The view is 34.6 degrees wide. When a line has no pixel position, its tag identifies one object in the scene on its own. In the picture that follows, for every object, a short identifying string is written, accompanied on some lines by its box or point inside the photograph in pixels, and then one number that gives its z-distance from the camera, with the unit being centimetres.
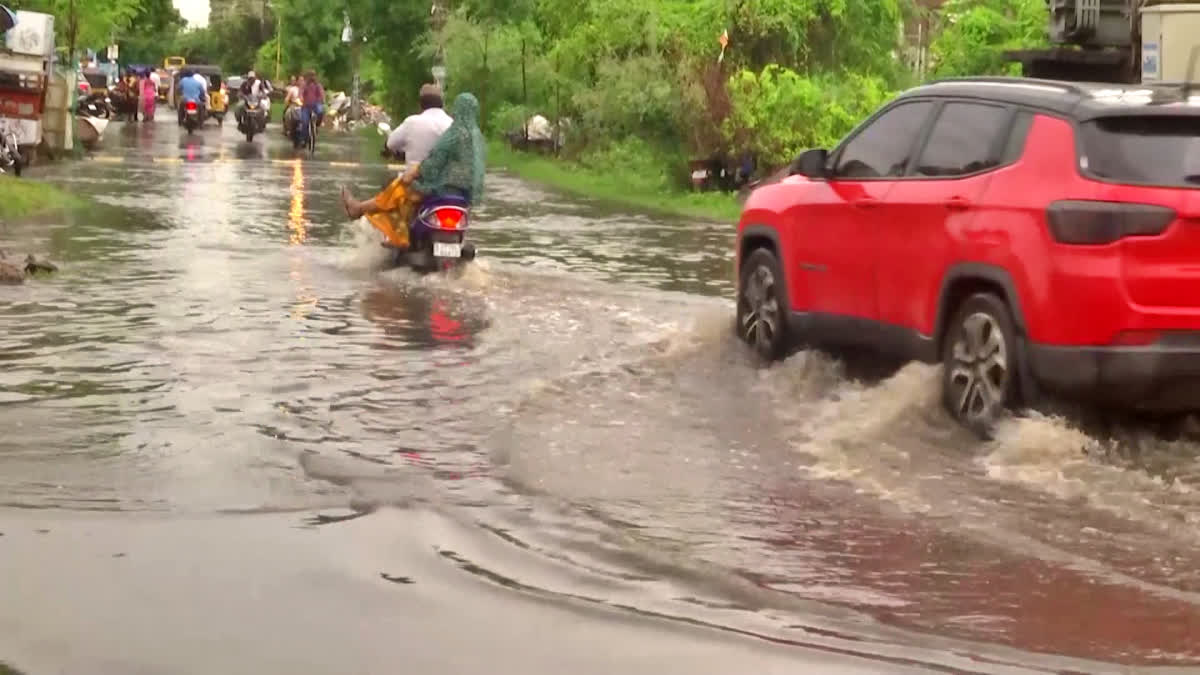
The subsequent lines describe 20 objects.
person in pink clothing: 6157
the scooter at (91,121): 3641
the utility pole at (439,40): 4703
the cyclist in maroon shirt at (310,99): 4169
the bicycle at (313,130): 4169
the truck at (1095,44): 1623
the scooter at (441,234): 1609
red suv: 812
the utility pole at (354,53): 7019
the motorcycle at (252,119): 4697
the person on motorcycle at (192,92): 5059
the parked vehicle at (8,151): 2488
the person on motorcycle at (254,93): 4747
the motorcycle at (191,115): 5066
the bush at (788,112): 2862
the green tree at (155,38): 8750
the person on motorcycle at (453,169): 1598
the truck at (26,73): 2683
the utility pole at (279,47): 8669
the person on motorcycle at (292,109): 4353
